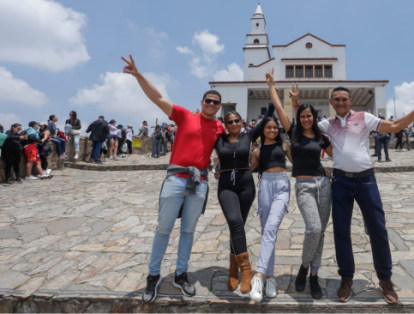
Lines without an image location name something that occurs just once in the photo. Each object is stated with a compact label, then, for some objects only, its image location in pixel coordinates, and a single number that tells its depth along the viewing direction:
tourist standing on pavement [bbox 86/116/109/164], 11.50
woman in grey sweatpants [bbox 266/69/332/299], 2.70
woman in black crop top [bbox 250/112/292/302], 2.61
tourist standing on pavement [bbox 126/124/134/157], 15.62
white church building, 26.14
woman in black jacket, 2.71
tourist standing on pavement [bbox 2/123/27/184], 8.13
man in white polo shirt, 2.67
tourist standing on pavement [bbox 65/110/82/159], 11.88
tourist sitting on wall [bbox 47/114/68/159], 10.67
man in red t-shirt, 2.73
